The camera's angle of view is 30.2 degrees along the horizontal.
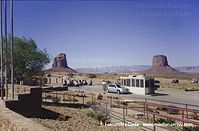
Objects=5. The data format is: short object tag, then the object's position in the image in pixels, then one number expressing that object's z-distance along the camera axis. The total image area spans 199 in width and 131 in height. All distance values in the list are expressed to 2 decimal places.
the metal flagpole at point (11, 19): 20.89
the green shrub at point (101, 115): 17.59
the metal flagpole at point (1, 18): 21.72
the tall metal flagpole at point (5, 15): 21.23
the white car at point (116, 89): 46.03
